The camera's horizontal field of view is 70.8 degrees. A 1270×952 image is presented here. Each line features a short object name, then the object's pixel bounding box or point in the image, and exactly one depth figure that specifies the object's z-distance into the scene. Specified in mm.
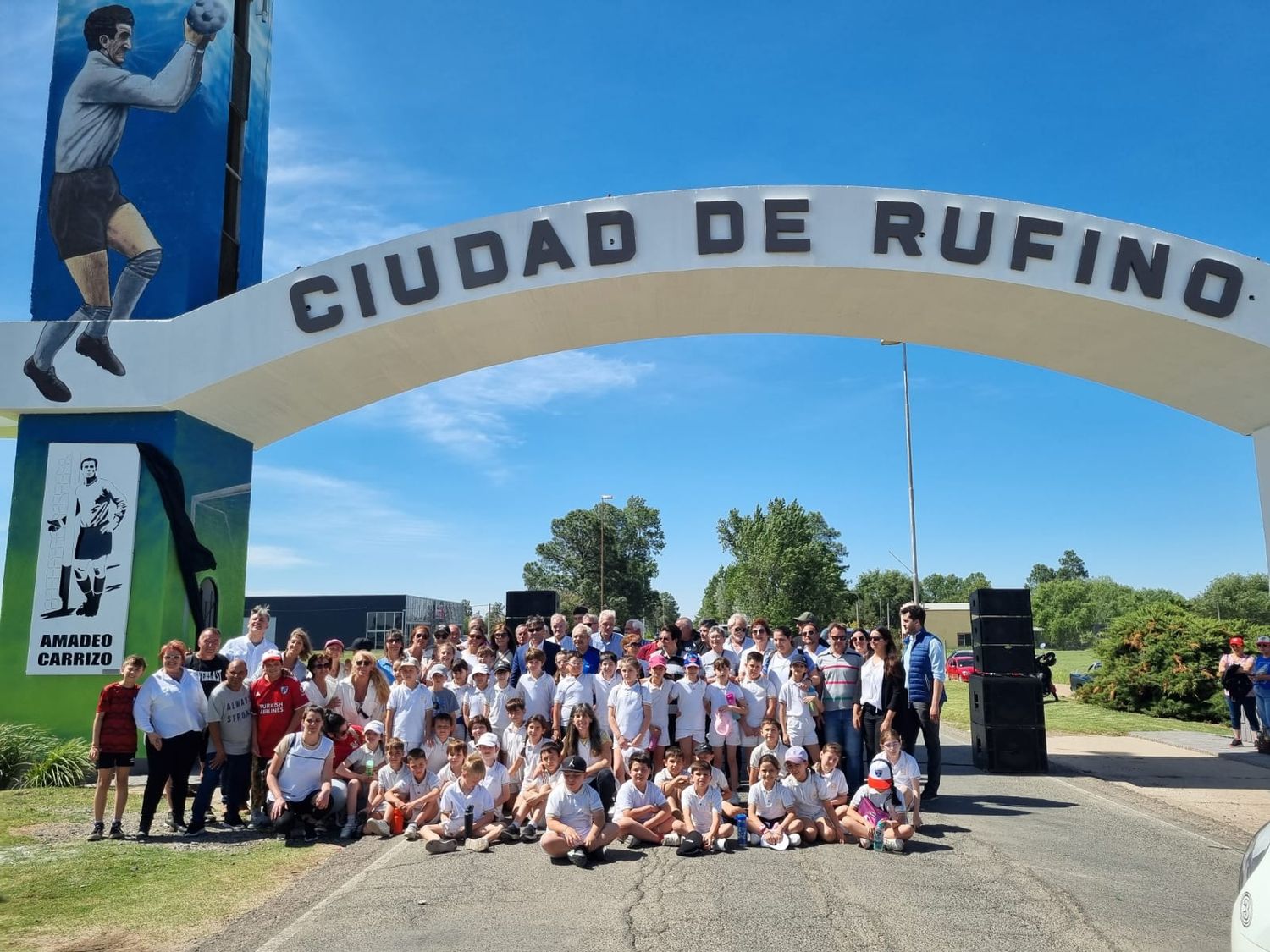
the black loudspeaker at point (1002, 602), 11086
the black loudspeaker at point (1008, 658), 11000
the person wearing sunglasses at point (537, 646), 9617
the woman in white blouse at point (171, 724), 7938
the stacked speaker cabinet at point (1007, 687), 10820
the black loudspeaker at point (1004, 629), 10984
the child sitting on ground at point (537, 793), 7594
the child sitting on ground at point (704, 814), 7082
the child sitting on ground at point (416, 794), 7730
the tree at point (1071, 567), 181312
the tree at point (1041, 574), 181500
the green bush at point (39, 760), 10188
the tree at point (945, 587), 139375
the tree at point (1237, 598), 85125
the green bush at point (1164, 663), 16891
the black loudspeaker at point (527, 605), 12430
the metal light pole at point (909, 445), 31812
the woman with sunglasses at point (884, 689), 8367
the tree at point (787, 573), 56312
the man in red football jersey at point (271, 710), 8281
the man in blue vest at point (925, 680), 8820
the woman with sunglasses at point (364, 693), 8836
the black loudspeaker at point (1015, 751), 10812
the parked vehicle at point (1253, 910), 2906
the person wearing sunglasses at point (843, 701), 8438
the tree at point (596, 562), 77500
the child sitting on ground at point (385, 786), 7785
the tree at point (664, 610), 86562
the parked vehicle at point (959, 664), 35309
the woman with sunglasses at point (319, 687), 8664
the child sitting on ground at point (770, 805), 7250
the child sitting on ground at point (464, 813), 7258
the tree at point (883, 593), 96312
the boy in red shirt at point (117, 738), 7750
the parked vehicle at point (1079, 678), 22641
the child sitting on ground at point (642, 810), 7188
